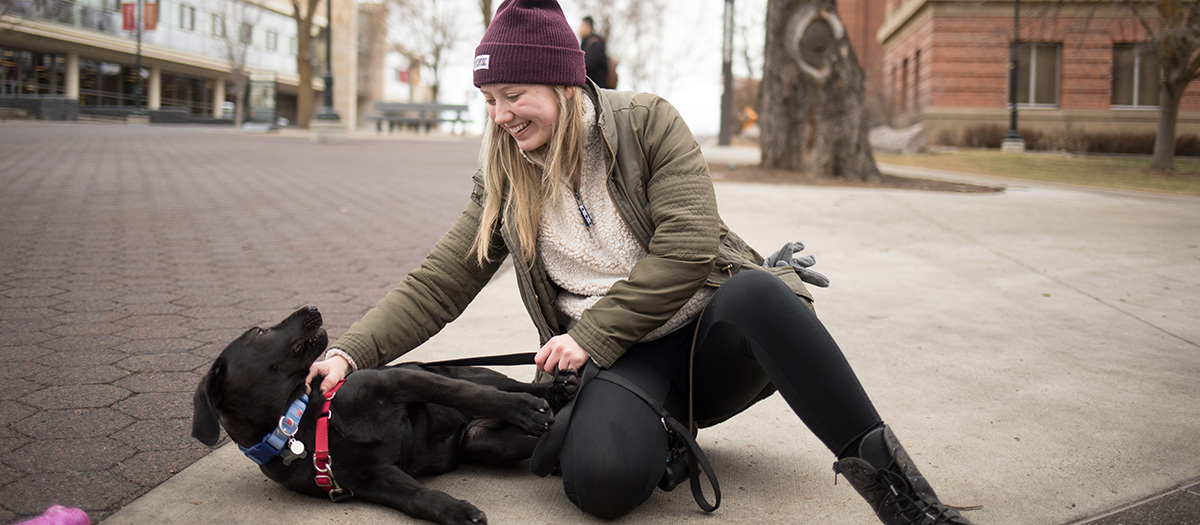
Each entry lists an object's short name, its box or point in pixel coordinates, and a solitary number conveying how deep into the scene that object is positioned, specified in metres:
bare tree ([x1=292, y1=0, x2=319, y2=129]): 33.31
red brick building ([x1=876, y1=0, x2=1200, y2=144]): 28.12
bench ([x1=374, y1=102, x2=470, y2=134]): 36.62
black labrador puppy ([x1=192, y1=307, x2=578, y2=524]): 2.36
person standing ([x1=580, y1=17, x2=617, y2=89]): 12.38
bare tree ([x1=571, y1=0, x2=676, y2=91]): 42.94
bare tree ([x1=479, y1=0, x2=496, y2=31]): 30.17
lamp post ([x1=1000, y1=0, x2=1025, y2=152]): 24.38
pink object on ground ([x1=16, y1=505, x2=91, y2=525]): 2.12
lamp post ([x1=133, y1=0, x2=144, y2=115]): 39.78
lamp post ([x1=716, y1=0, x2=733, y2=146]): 26.22
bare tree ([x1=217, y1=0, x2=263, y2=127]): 46.47
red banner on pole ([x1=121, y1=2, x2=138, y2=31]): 41.78
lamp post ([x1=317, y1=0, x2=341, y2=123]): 24.19
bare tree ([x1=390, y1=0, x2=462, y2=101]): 45.12
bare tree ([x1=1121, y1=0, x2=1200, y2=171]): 17.67
